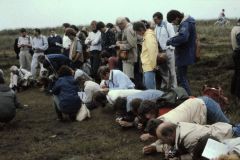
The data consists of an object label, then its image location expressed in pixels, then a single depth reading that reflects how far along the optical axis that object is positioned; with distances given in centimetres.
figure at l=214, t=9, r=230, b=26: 5169
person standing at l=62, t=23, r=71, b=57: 1708
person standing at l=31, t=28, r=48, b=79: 1858
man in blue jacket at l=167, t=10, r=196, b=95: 1081
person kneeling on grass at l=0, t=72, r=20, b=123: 1152
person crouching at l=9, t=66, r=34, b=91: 1795
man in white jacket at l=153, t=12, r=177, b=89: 1220
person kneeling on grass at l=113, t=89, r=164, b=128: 994
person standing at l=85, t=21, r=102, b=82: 1617
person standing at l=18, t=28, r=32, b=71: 1944
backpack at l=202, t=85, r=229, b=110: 935
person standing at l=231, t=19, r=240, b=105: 1268
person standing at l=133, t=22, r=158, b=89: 1166
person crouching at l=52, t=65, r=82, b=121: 1179
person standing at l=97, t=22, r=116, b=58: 1562
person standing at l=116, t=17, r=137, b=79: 1298
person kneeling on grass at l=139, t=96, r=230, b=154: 813
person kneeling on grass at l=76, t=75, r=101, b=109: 1263
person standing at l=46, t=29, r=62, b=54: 1892
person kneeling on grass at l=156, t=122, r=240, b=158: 723
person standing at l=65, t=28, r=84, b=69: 1556
